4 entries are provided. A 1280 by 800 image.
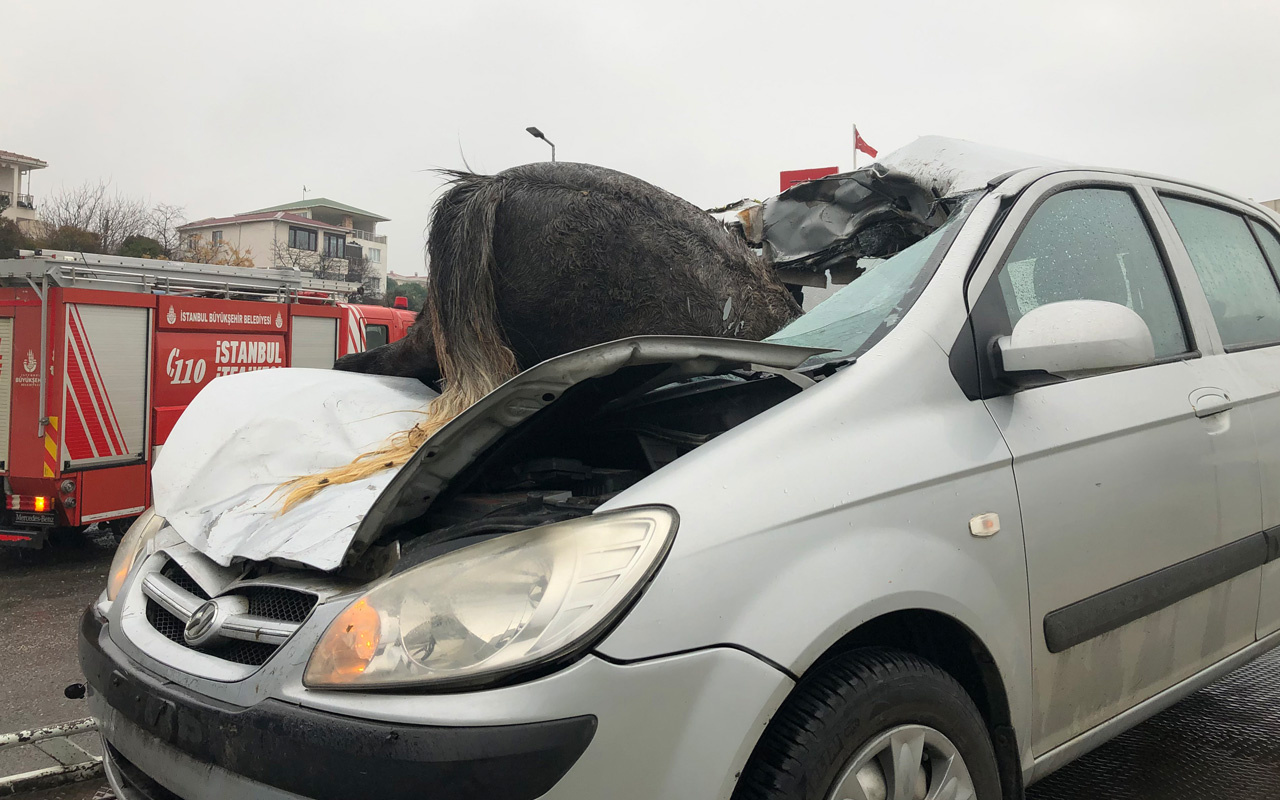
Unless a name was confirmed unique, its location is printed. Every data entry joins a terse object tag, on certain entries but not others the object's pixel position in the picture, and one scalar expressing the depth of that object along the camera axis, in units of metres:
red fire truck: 6.42
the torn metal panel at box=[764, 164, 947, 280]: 3.44
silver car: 1.29
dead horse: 3.30
